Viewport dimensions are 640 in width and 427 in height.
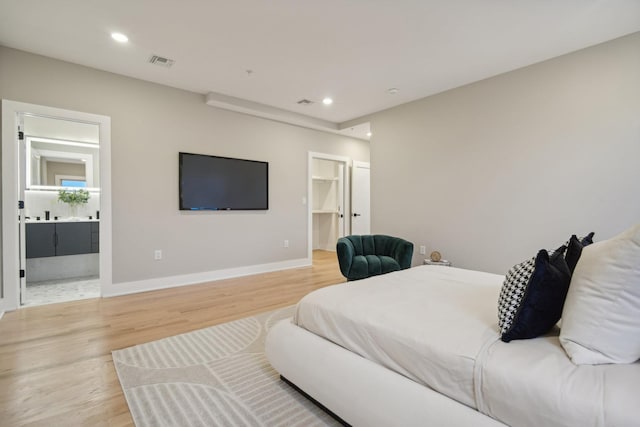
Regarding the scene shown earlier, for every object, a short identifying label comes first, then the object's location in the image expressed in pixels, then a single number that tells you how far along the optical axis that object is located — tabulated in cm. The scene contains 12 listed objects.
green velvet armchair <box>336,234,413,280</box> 376
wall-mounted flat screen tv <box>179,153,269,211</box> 432
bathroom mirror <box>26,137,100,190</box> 470
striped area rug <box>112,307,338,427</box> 162
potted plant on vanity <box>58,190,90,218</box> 484
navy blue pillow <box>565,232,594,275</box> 139
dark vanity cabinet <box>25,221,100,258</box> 433
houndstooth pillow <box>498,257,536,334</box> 120
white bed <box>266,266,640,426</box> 92
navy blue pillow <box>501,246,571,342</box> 117
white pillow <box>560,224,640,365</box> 98
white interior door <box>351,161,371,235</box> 662
